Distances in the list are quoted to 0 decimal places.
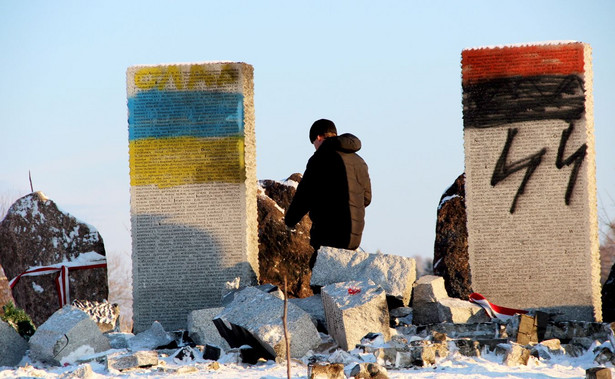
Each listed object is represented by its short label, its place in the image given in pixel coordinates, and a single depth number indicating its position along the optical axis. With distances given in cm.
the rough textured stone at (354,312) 1502
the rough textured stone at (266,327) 1483
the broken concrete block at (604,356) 1456
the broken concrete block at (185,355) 1537
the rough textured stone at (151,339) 1678
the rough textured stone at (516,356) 1419
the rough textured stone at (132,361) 1463
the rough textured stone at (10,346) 1644
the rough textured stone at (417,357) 1400
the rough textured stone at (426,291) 1737
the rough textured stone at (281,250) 2194
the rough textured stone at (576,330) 1617
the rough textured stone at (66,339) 1587
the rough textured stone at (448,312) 1691
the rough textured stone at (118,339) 1723
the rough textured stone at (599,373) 1281
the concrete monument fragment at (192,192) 1984
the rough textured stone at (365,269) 1686
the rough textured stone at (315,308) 1639
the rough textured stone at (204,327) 1664
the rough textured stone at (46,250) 2111
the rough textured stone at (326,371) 1258
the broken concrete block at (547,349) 1494
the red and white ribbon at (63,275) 2108
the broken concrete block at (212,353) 1541
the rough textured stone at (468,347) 1477
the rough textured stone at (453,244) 2230
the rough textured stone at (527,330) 1598
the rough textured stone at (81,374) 1391
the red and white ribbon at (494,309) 1770
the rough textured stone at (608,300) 2081
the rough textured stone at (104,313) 1897
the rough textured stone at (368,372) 1285
